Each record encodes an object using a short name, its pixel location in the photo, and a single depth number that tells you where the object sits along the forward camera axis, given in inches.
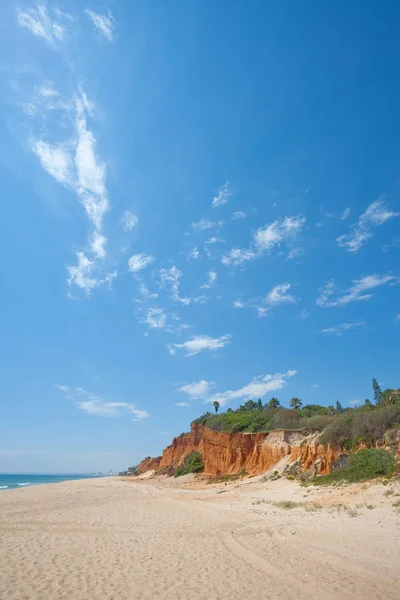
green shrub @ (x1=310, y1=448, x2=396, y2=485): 821.2
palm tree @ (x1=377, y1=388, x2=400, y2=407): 1311.6
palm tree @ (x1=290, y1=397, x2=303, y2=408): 3131.6
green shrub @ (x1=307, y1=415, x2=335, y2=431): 1389.0
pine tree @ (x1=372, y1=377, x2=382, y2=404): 2667.3
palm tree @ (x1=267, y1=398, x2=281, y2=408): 3086.6
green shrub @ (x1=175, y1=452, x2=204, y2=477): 2091.5
